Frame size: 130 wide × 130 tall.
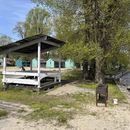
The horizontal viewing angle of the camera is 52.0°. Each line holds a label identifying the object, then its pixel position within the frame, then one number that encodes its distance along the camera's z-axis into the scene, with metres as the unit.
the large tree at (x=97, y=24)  8.86
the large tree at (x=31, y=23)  22.90
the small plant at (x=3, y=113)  4.48
